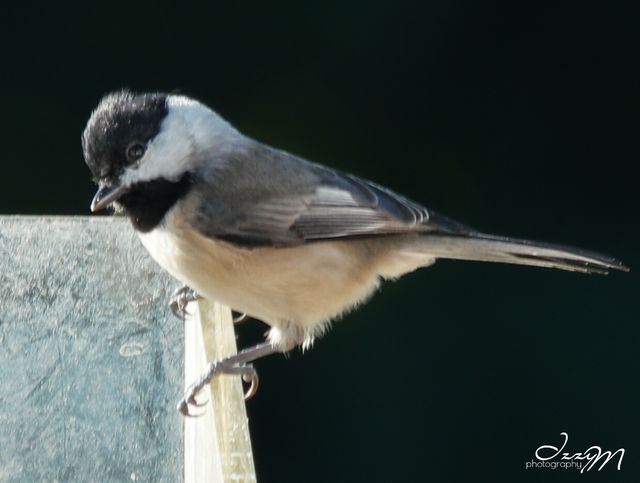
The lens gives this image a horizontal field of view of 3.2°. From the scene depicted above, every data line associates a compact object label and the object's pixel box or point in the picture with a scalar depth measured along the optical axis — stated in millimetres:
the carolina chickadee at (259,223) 2415
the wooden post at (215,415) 2343
